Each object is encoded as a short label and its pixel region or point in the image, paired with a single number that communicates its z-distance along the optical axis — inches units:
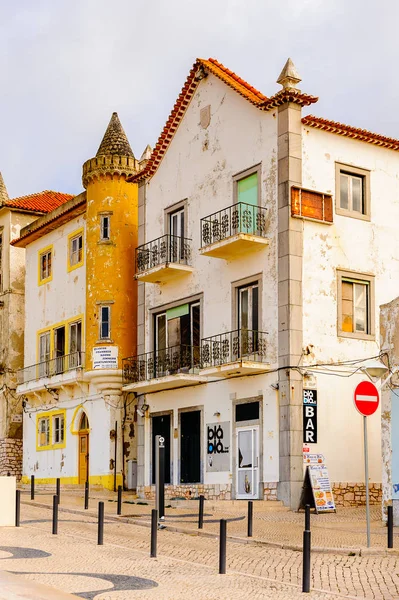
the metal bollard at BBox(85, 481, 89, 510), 948.6
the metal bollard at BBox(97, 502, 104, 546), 655.1
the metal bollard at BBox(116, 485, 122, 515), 888.9
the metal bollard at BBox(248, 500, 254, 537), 726.5
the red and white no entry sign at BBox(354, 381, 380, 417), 658.2
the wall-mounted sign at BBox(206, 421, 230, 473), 1103.6
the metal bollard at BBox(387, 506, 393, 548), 639.8
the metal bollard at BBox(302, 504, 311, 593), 472.4
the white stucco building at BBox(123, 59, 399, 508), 1039.0
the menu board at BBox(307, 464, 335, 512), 987.2
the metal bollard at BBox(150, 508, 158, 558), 580.4
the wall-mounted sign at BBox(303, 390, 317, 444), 1021.2
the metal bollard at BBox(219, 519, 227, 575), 525.4
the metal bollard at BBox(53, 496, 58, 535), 723.1
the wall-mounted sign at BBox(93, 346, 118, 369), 1328.7
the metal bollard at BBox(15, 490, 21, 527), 771.8
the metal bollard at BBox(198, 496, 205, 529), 783.5
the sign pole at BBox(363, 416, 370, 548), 648.7
